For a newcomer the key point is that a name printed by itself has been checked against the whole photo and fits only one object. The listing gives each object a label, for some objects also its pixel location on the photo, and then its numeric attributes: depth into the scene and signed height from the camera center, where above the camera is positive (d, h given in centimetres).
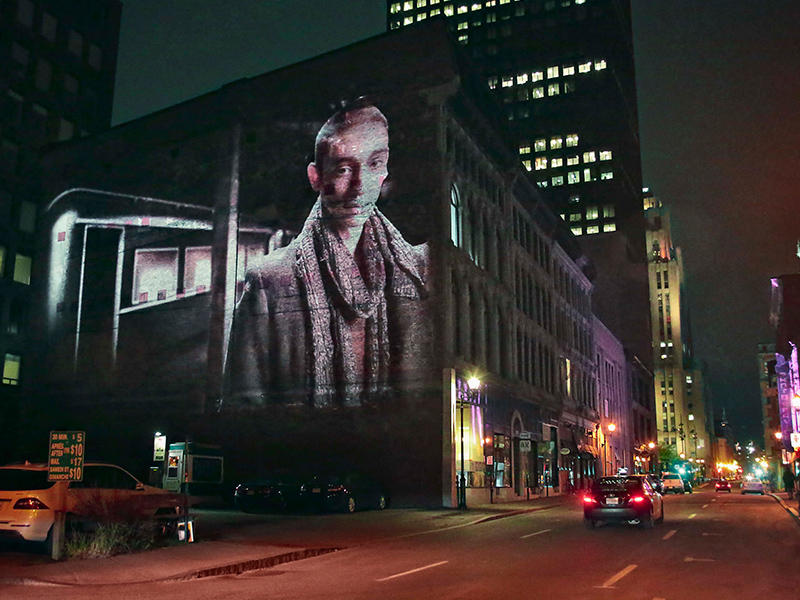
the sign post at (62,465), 1527 -40
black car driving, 2322 -165
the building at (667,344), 18512 +2378
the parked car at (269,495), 3153 -200
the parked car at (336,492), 3125 -190
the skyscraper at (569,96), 12138 +5463
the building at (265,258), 3884 +1020
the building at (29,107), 5478 +2573
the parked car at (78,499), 1559 -118
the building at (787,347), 8000 +1098
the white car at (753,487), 6328 -324
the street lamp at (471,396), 3506 +251
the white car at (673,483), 6806 -324
